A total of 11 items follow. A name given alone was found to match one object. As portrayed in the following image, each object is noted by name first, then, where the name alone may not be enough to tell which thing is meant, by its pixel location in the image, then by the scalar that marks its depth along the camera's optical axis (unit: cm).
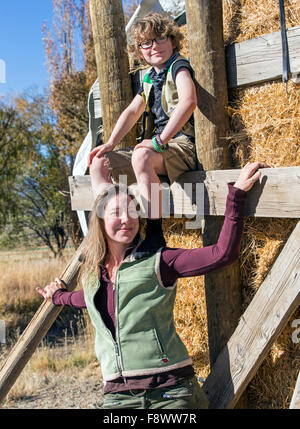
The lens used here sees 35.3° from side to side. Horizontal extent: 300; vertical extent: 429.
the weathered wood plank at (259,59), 247
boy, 259
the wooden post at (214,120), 276
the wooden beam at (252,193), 234
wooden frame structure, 237
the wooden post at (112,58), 340
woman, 215
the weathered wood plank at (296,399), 217
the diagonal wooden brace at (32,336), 339
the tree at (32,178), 1289
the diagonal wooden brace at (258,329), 236
